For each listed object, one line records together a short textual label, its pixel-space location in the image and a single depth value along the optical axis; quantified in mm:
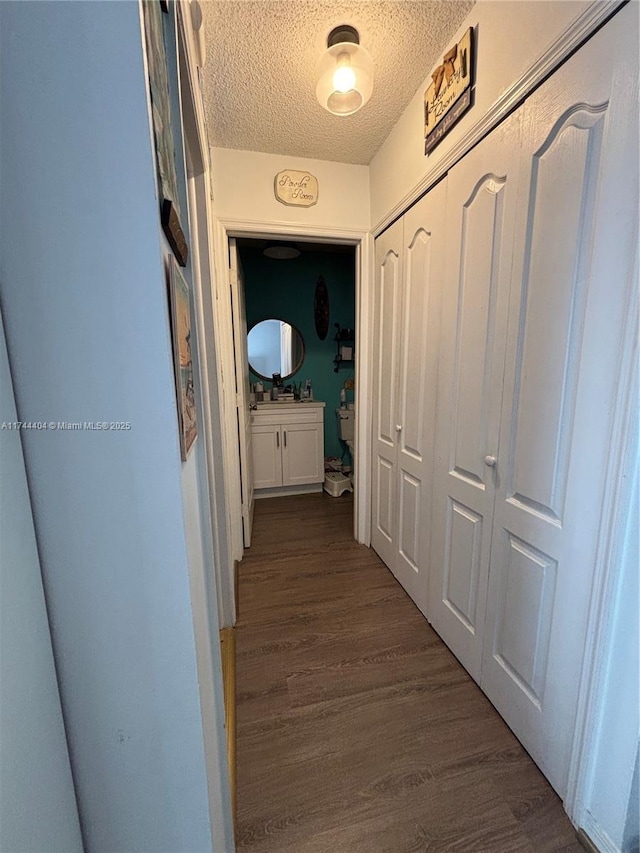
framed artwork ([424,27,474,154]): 1306
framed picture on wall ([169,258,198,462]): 543
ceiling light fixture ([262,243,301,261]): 3354
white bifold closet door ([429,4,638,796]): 874
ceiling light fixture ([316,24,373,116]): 1295
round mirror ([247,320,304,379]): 3709
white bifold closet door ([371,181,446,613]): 1676
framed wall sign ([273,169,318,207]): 2086
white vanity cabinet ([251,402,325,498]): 3338
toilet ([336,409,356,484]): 3734
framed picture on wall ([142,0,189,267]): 480
